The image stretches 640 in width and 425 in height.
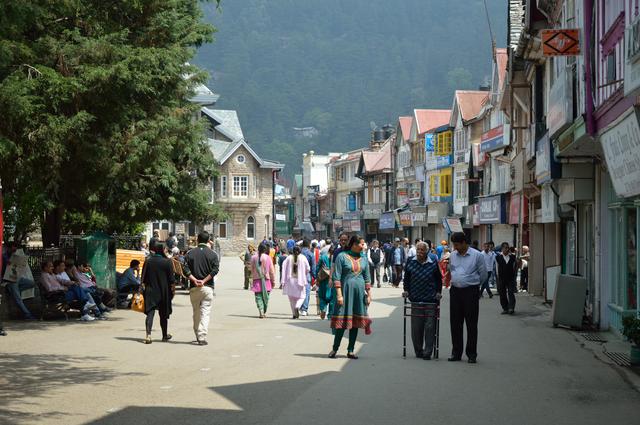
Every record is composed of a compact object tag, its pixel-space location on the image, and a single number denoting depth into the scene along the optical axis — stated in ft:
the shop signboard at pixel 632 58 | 40.16
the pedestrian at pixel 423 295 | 47.93
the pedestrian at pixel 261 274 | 73.05
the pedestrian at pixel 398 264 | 130.72
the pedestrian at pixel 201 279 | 54.03
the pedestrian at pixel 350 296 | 46.93
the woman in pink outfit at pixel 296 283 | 73.77
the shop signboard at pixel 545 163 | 74.59
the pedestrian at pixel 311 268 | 75.61
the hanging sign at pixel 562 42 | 63.00
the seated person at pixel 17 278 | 68.23
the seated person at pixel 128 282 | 80.07
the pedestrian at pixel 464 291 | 46.98
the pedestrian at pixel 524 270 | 118.93
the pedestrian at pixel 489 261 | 103.54
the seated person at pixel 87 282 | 70.69
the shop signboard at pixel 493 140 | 151.79
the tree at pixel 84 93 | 57.52
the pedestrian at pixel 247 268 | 118.44
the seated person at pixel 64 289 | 68.02
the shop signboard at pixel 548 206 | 88.79
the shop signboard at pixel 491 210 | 154.30
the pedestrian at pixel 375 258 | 128.07
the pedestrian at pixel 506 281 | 80.94
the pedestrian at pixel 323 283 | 62.08
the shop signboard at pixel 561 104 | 62.23
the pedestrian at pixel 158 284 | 54.85
